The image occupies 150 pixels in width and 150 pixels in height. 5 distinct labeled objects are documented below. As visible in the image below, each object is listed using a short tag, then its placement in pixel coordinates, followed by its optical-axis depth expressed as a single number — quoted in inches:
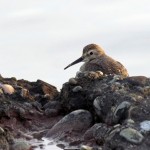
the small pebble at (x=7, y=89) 706.8
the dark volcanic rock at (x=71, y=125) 625.0
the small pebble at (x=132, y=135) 535.5
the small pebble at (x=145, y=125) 549.0
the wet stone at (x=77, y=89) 674.1
